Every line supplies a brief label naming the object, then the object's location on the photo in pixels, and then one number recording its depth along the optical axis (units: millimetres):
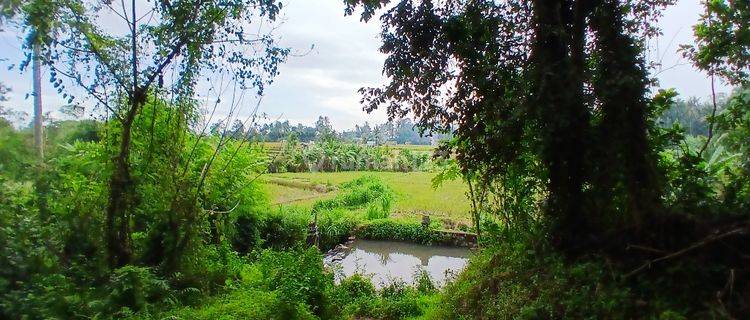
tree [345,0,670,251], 3398
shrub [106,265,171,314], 4375
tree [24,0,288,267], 5023
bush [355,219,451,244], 12797
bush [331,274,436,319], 5844
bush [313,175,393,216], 15734
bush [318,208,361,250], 12688
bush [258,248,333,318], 4512
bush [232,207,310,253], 9914
